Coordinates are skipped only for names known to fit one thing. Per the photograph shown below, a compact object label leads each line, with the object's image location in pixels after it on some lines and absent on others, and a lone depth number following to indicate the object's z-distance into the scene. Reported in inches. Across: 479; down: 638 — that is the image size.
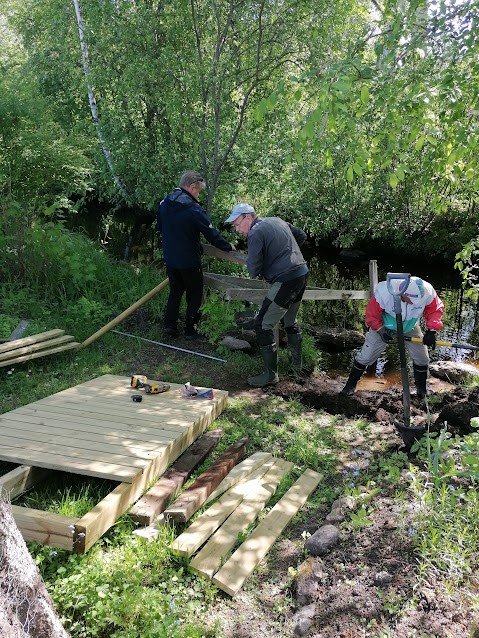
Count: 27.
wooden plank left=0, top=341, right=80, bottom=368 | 240.0
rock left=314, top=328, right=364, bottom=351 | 367.6
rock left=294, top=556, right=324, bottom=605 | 120.9
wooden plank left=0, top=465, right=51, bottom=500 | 146.7
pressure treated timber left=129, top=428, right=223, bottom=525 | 143.6
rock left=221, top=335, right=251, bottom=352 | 291.6
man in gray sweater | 242.4
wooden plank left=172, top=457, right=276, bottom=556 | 131.7
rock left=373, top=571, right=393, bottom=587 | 120.0
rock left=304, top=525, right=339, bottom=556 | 134.7
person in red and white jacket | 217.0
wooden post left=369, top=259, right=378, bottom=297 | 293.7
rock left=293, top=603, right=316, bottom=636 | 112.4
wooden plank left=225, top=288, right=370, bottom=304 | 264.2
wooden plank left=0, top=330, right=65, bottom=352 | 247.9
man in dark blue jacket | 277.3
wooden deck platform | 132.4
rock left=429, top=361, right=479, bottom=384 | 303.1
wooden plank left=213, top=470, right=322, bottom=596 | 124.2
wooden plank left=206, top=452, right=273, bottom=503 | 159.6
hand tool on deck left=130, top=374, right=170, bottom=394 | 216.1
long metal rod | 281.7
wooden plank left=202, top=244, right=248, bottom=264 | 278.9
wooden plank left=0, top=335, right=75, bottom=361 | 242.1
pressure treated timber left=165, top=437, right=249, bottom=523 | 143.3
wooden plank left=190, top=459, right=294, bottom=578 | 127.9
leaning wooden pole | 278.3
